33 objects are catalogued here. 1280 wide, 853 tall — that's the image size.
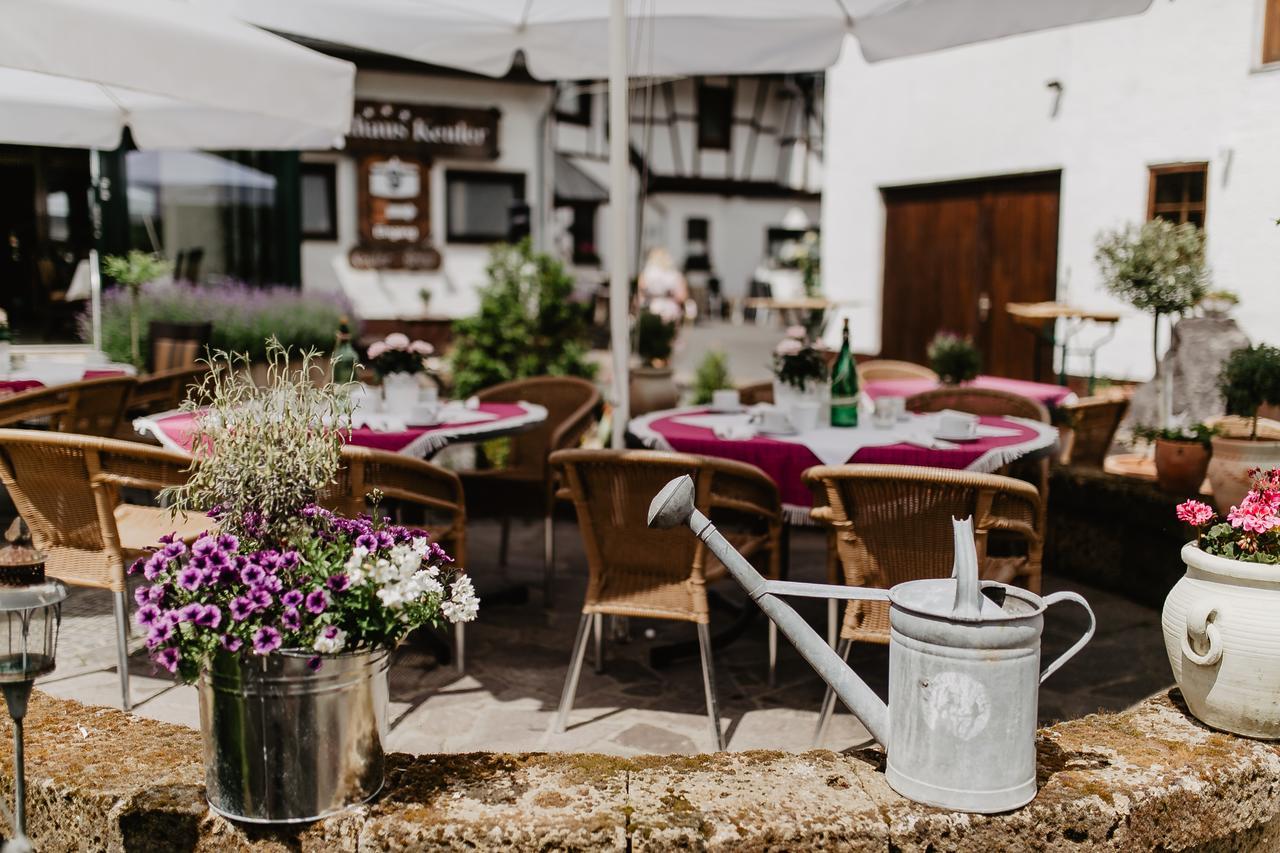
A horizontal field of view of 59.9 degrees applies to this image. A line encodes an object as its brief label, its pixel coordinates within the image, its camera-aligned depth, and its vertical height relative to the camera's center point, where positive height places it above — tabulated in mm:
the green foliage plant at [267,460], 1892 -282
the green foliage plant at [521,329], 9320 -257
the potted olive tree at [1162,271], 7094 +230
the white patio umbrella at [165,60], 3316 +790
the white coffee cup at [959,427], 4012 -445
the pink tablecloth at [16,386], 5437 -462
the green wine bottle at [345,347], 4195 -201
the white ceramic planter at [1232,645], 2156 -664
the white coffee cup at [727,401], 4758 -426
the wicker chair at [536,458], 4922 -790
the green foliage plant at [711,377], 8473 -581
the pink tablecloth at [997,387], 6344 -502
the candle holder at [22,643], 1848 -591
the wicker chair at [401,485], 3566 -621
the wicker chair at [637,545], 3305 -748
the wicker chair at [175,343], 7297 -322
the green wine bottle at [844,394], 4262 -354
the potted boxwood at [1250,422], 4219 -460
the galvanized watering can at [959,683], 1825 -630
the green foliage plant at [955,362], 6648 -344
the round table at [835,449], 3807 -508
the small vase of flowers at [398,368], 4613 -296
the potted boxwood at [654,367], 7508 -455
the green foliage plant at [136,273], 7453 +140
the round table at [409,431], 4004 -497
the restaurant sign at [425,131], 14281 +2161
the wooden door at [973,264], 10008 +392
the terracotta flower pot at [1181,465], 4629 -663
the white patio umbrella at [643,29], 4355 +1166
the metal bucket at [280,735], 1811 -716
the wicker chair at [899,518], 3059 -613
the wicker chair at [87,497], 3365 -642
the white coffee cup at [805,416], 4230 -432
